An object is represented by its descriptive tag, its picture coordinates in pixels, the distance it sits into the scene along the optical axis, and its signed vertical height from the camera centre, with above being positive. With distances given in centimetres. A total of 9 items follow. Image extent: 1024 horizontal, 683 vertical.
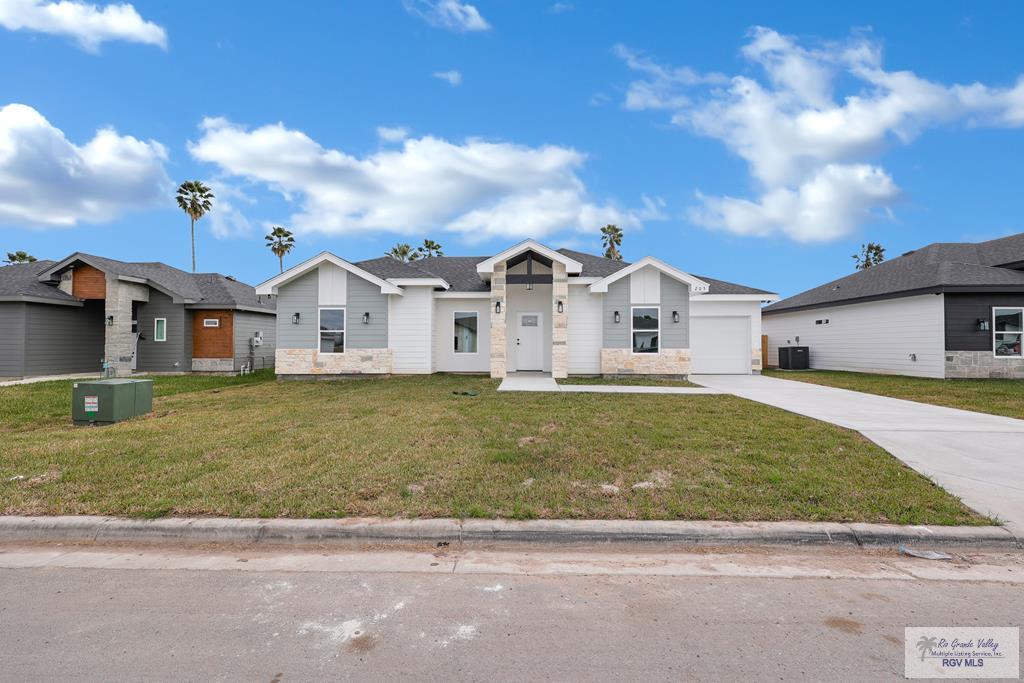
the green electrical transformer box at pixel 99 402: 809 -92
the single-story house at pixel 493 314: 1484 +119
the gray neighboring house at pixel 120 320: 1633 +120
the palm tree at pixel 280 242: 3769 +895
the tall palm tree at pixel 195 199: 3162 +1060
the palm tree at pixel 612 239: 3700 +902
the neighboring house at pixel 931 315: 1539 +130
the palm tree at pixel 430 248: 3912 +879
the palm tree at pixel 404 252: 4075 +877
